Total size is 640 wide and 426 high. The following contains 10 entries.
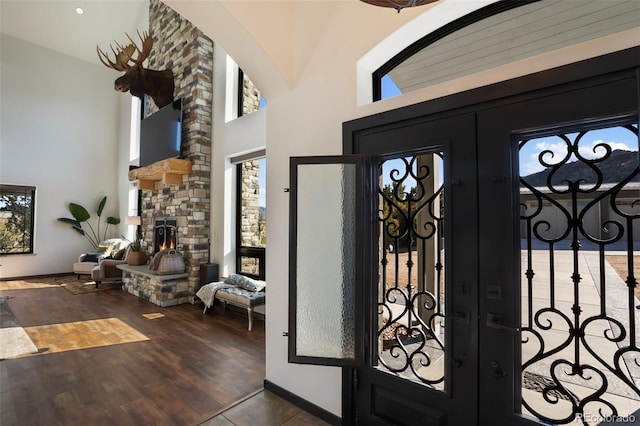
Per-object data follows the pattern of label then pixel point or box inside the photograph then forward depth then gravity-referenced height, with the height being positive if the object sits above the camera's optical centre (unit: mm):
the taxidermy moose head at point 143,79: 5828 +2730
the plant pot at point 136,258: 6598 -842
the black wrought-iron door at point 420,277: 1684 -351
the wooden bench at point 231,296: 4375 -1145
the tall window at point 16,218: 7785 -5
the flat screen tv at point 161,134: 5973 +1727
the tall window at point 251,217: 5445 +42
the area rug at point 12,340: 3480 -1511
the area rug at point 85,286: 6677 -1556
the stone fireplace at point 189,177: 5727 +806
